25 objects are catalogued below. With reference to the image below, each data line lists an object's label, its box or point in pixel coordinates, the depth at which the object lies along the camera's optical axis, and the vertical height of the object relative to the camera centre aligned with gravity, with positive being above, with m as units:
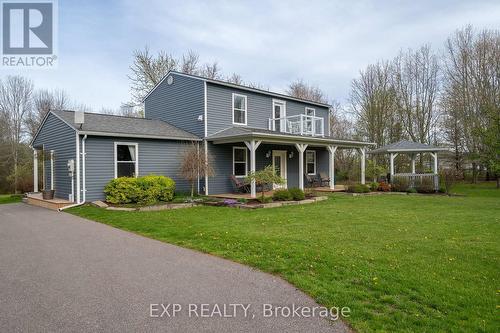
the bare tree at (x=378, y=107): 27.52 +5.01
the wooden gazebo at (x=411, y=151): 18.62 +1.05
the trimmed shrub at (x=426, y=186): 18.20 -0.91
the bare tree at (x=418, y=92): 27.52 +6.16
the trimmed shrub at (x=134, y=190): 12.32 -0.63
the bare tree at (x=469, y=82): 24.34 +6.35
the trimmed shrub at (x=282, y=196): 13.33 -0.97
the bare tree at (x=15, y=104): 30.05 +6.40
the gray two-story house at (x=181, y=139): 12.81 +1.40
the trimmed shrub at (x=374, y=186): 18.55 -0.90
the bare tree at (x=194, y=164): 13.77 +0.31
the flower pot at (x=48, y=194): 13.97 -0.83
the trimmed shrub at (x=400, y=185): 18.88 -0.87
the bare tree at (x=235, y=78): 34.78 +9.42
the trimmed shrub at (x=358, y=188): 17.36 -0.94
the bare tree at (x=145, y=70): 28.66 +8.57
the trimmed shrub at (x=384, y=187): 18.80 -0.96
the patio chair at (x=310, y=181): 20.22 -0.63
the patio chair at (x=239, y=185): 15.63 -0.64
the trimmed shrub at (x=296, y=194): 13.66 -0.93
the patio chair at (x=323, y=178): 20.94 -0.50
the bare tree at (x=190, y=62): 31.28 +10.06
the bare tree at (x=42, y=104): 31.28 +6.90
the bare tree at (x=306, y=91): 37.09 +8.59
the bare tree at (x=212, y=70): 32.87 +9.75
